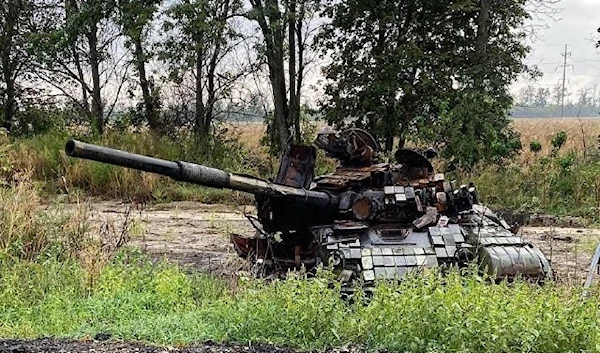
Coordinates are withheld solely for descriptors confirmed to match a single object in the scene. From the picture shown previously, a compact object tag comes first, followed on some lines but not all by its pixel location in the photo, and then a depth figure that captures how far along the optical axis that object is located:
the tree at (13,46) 18.28
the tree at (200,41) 14.92
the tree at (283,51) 15.46
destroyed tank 6.74
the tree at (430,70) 15.10
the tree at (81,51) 16.17
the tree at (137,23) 15.25
